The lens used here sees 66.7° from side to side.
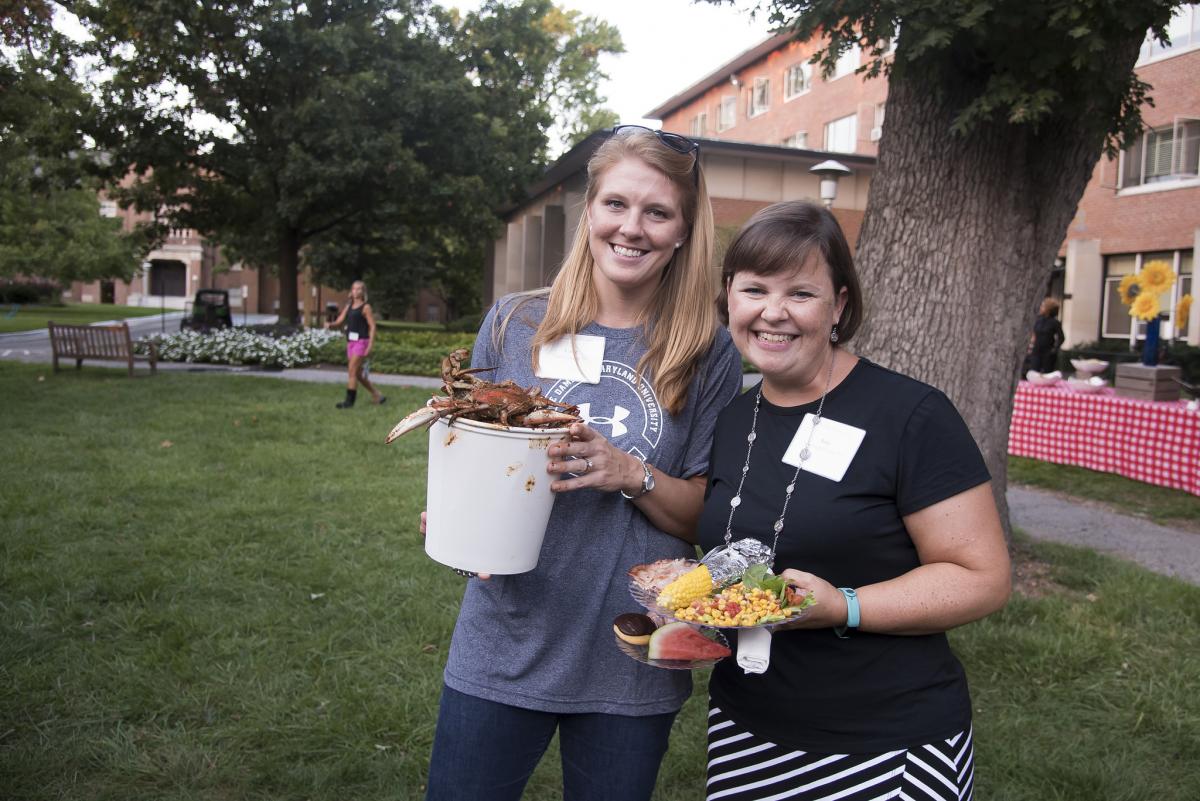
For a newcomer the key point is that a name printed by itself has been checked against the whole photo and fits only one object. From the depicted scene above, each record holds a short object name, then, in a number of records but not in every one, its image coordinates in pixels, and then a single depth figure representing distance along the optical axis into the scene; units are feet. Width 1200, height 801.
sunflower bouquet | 29.25
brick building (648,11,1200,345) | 70.08
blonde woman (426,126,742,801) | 5.83
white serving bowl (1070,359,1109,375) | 34.94
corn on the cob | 4.83
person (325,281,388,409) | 39.55
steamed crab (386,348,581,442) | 5.04
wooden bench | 52.13
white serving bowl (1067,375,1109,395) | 32.83
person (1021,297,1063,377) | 49.98
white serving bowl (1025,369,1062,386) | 34.35
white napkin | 4.71
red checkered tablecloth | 28.48
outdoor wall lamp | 44.39
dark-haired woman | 5.20
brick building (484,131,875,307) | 66.18
